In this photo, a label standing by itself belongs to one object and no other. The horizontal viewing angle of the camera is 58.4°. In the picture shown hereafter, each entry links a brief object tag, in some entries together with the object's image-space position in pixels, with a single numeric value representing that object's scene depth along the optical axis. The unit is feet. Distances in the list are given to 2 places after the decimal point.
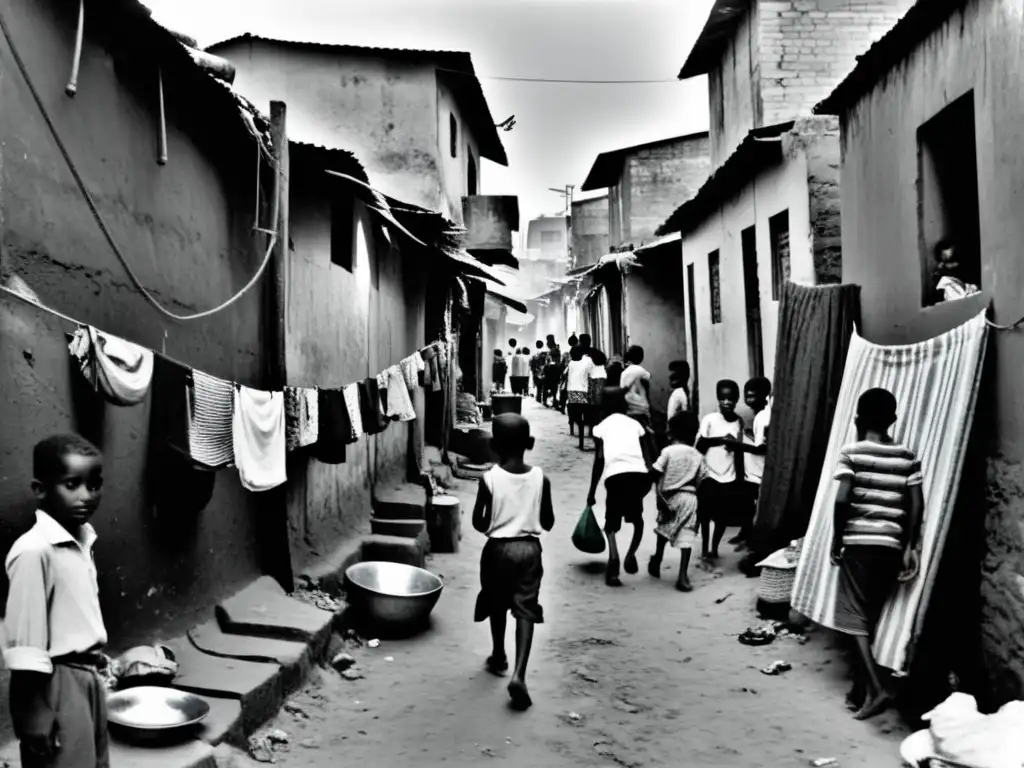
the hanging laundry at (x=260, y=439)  18.20
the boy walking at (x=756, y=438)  27.68
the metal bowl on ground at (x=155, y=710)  13.28
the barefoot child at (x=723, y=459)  28.17
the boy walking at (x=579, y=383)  54.85
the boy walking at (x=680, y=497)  27.25
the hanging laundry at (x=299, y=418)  21.21
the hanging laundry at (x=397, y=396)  28.68
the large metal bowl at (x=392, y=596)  23.38
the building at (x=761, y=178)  31.50
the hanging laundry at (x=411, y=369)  31.48
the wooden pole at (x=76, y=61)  13.66
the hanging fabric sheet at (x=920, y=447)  16.49
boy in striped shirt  16.44
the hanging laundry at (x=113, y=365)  12.75
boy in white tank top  18.84
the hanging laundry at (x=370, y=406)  25.86
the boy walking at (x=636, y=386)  41.32
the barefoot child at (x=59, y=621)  8.59
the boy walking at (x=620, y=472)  27.58
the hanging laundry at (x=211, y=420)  16.44
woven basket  23.54
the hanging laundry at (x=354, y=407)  23.91
